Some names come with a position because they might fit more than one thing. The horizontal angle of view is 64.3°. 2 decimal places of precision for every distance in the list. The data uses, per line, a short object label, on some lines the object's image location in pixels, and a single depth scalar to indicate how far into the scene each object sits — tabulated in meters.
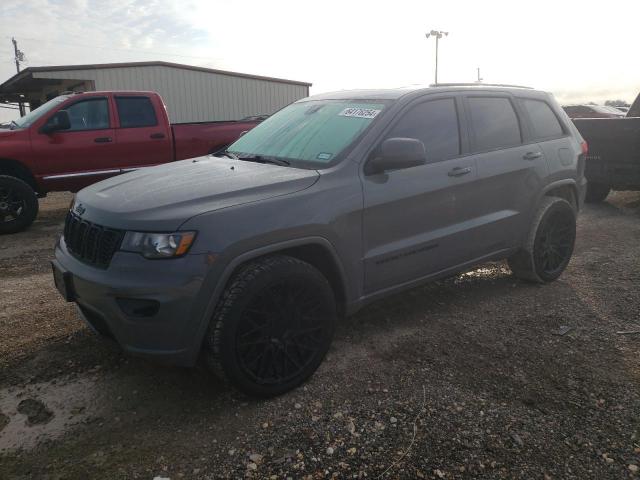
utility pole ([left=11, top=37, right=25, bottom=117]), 46.78
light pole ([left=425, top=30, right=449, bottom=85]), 41.87
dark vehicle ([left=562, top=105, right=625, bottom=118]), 18.73
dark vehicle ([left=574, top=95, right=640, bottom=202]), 7.43
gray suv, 2.52
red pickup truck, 6.99
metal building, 18.02
